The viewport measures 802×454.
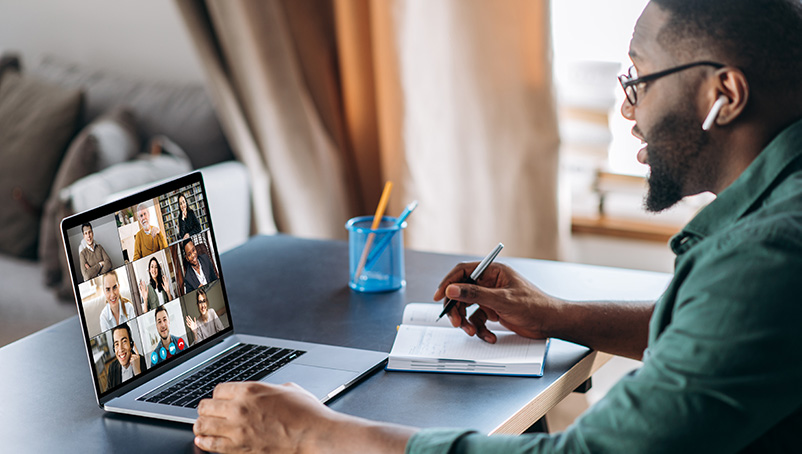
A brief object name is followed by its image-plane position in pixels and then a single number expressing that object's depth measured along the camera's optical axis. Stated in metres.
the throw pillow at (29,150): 2.77
